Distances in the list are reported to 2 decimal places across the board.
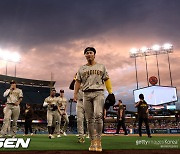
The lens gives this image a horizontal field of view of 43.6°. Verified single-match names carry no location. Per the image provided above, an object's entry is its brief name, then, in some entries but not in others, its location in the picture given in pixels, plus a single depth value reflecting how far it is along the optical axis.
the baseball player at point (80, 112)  7.38
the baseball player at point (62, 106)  10.44
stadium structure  36.38
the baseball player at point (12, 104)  8.62
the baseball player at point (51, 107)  9.72
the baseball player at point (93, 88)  4.77
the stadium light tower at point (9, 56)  40.93
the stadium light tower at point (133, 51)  41.42
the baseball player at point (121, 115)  13.86
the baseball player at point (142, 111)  10.98
